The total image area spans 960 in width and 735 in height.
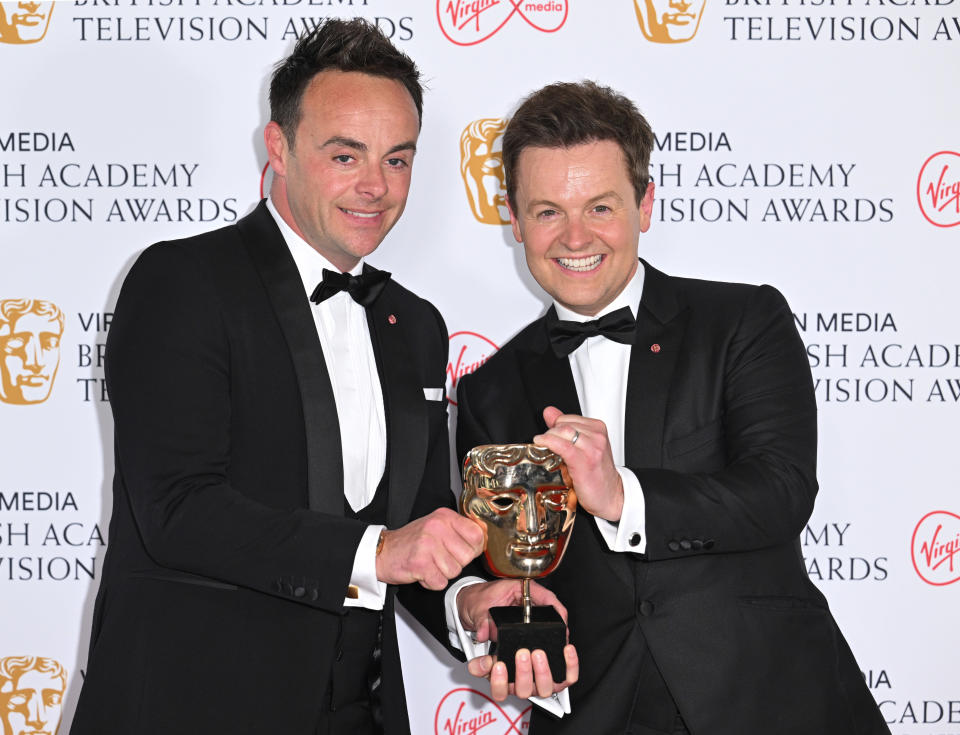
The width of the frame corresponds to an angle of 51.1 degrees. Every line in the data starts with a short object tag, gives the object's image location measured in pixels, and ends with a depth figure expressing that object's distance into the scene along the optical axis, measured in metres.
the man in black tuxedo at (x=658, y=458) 2.12
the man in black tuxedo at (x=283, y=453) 2.02
